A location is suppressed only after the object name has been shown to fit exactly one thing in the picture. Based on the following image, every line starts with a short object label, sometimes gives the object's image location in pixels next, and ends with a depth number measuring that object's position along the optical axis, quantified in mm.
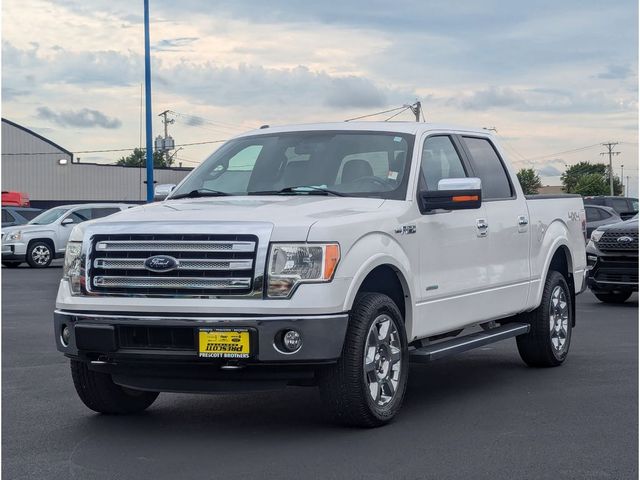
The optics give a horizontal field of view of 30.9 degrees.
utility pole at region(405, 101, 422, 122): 61550
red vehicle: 45241
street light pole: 34250
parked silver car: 28859
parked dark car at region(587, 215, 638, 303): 16219
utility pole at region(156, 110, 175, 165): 57000
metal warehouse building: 73438
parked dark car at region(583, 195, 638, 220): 36781
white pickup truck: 6648
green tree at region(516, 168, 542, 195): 155950
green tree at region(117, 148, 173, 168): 139250
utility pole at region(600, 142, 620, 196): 138275
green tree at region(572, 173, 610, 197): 157375
